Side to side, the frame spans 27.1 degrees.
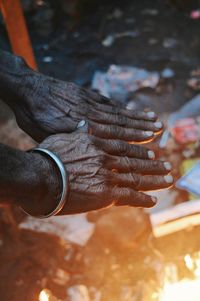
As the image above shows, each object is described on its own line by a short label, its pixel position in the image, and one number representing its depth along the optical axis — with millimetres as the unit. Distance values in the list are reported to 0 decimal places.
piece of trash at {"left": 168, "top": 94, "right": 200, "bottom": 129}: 3284
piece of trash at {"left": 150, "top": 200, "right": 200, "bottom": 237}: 2459
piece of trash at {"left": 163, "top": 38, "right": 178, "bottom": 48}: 4254
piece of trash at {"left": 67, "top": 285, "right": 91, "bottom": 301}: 2242
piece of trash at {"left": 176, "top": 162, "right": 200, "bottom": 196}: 2607
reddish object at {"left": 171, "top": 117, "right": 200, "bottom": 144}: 3057
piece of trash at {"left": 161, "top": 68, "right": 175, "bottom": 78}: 3848
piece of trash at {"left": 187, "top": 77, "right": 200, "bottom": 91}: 3664
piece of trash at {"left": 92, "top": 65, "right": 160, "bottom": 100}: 3607
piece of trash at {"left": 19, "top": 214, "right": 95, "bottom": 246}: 2514
